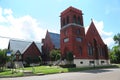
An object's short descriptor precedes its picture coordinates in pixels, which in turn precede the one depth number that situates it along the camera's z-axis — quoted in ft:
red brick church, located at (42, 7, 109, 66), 76.75
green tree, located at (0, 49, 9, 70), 58.36
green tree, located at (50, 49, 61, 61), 86.48
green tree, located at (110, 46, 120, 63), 108.68
